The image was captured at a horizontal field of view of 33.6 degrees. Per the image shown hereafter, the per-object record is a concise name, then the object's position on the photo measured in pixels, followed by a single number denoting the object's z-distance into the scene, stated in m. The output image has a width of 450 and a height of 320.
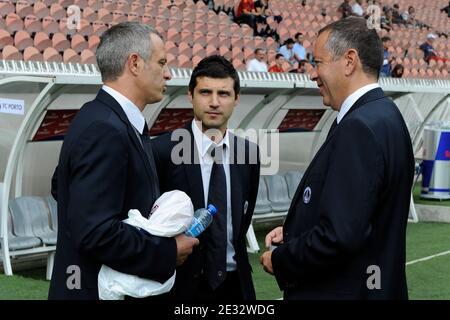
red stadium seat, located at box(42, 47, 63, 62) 11.49
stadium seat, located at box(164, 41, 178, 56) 14.12
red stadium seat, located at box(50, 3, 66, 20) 12.72
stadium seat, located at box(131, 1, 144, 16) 14.45
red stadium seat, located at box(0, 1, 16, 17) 11.93
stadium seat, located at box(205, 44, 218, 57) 14.90
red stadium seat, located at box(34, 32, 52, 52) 11.73
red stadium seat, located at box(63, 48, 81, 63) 11.73
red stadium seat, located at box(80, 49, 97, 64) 11.88
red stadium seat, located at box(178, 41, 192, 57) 14.34
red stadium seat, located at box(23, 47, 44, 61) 11.18
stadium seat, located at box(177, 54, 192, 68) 13.72
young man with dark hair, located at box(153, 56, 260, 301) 3.21
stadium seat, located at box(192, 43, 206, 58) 14.66
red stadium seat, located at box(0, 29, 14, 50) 11.05
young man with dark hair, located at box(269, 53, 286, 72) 14.05
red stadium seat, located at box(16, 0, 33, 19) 12.23
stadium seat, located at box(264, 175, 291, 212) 9.32
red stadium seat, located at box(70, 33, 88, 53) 12.29
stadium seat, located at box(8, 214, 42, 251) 6.66
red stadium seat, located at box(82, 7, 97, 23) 13.23
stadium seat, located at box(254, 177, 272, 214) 9.06
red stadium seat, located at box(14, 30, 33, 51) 11.38
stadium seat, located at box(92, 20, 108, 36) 13.05
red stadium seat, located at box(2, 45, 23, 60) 10.80
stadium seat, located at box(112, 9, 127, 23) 13.77
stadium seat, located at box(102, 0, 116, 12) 13.91
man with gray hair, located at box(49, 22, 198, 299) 2.38
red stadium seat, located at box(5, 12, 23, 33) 11.64
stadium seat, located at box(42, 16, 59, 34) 12.27
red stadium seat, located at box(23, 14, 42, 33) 11.96
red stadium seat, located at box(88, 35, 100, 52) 12.53
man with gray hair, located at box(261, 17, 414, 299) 2.43
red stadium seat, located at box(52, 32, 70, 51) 12.05
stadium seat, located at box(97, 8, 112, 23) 13.45
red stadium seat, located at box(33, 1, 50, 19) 12.60
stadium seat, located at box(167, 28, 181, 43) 14.68
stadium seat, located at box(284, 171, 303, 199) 9.67
